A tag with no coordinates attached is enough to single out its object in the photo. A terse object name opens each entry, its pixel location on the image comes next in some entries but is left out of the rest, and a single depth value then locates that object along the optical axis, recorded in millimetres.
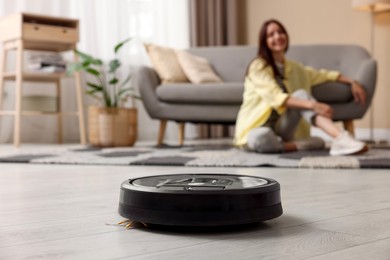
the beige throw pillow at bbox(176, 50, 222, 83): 3732
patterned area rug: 2104
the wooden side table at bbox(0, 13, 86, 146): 3693
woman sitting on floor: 2703
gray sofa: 3377
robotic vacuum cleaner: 812
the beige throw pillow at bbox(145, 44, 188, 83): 3723
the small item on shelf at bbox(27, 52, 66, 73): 3934
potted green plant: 3627
